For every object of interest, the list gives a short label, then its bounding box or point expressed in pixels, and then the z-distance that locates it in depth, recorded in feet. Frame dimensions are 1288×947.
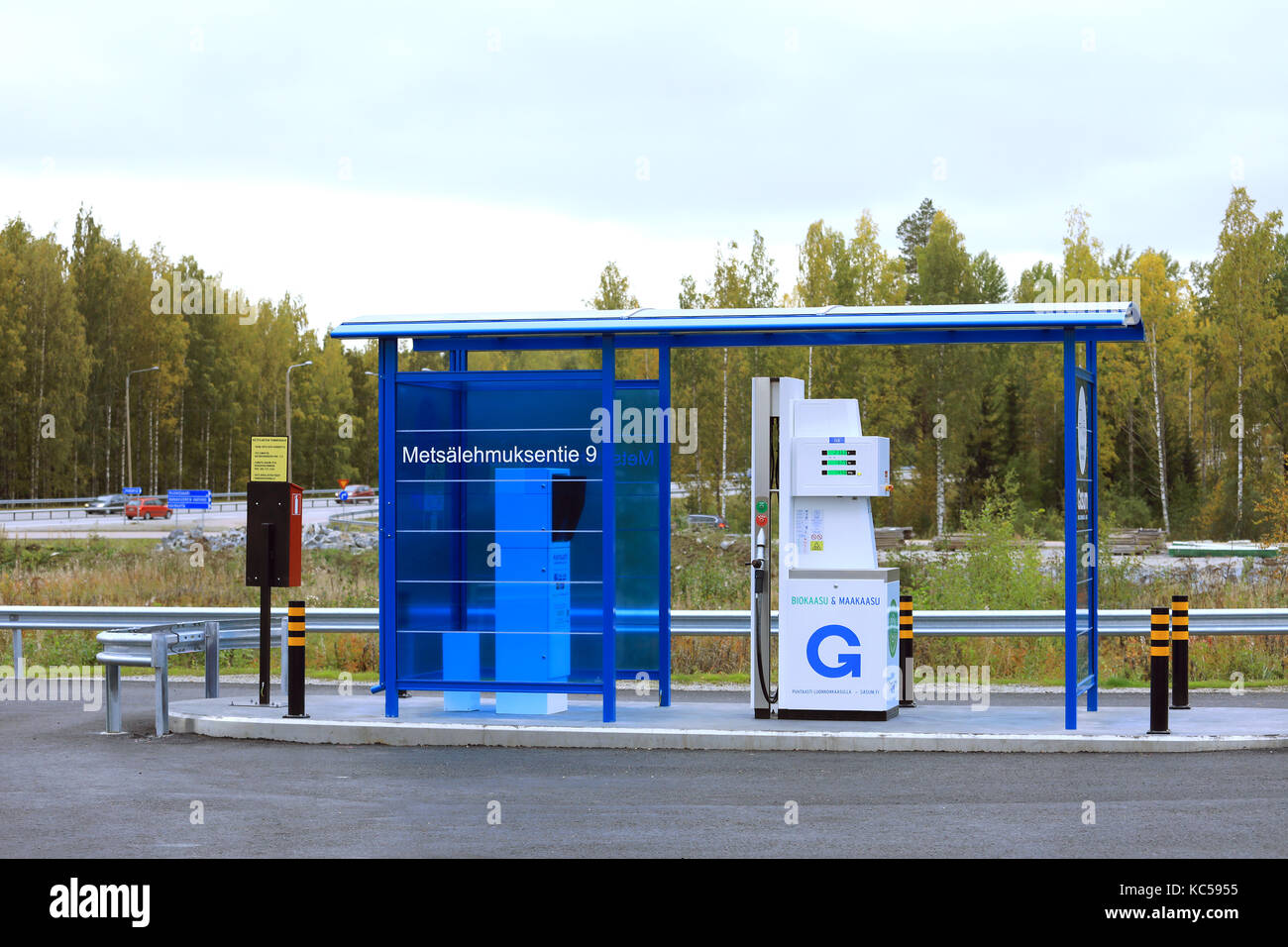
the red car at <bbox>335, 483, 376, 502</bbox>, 262.63
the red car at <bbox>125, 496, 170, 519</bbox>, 202.08
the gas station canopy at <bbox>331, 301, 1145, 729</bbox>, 42.75
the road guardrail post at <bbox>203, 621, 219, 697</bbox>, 46.93
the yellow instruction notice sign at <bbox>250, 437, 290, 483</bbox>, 45.88
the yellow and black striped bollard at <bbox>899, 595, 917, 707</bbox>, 46.37
